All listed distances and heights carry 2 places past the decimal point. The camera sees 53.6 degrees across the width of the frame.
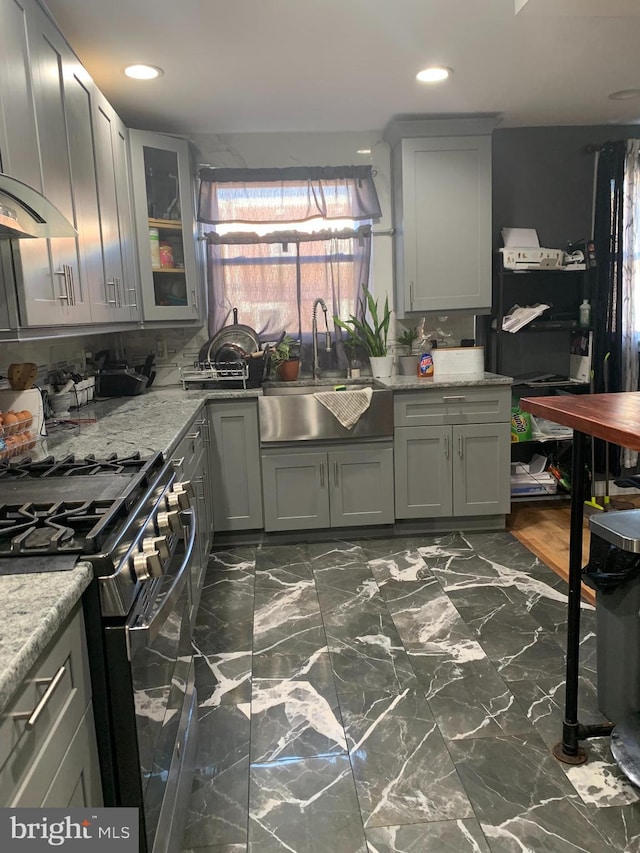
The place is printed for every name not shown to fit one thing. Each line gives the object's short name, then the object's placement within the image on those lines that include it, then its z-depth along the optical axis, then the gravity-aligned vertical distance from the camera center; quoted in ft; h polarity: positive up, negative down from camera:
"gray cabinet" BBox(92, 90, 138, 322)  8.68 +1.56
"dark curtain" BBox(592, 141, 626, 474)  13.32 +0.94
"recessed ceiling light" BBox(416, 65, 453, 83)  9.73 +3.74
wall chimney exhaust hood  4.69 +0.94
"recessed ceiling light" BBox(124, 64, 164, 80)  9.27 +3.73
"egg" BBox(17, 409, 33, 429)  6.83 -0.93
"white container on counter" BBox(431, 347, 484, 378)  12.40 -0.88
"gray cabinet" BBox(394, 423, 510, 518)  11.77 -2.86
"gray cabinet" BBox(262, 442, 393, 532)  11.56 -3.02
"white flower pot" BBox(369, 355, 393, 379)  12.92 -0.95
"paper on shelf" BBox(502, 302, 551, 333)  12.84 -0.07
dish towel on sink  11.21 -1.48
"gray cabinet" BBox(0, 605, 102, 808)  2.62 -1.86
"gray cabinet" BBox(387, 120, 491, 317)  12.08 +1.86
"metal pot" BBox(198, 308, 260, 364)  12.36 -0.33
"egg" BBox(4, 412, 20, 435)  6.46 -0.93
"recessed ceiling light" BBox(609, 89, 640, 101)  11.26 +3.81
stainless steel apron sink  11.23 -1.75
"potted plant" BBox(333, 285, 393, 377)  12.96 -0.34
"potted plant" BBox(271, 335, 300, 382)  12.66 -0.77
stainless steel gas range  3.72 -1.76
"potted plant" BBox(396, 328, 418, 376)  13.25 -0.74
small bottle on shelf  13.20 -0.11
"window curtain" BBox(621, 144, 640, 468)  13.35 +0.83
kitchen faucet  12.98 -0.34
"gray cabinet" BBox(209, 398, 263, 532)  11.36 -2.55
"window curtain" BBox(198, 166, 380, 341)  12.93 +1.63
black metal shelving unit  13.11 -0.50
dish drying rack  11.70 -0.93
